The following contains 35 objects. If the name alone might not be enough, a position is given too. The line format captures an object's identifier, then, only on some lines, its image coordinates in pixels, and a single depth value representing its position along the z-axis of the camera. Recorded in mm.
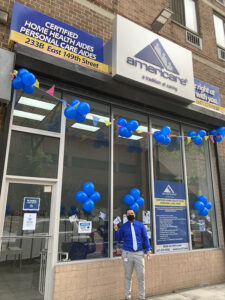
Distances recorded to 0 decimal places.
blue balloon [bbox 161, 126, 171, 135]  6312
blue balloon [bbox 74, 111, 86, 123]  4947
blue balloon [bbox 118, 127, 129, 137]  5711
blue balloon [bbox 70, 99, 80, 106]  5006
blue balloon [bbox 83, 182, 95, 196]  5031
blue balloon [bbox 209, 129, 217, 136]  7988
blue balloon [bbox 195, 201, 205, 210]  6902
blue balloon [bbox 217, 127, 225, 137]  7838
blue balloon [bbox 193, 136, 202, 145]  7117
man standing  4785
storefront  4703
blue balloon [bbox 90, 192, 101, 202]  5078
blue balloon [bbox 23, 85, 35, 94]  4543
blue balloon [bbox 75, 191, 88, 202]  4965
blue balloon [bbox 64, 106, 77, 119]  4832
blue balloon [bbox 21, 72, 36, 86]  4375
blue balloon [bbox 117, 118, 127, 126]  5910
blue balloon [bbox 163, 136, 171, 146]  6309
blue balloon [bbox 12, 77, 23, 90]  4504
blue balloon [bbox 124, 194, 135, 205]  5789
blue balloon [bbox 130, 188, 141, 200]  5918
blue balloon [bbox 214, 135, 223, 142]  7871
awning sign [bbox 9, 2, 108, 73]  5113
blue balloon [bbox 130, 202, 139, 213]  5805
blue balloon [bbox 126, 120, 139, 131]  5762
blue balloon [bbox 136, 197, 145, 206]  5930
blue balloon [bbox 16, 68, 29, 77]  4488
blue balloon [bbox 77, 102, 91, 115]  4770
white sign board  5863
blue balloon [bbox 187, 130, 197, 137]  7309
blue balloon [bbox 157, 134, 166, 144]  6255
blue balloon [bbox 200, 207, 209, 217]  6895
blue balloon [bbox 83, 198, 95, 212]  4957
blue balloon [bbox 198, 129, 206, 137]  7332
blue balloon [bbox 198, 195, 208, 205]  7082
